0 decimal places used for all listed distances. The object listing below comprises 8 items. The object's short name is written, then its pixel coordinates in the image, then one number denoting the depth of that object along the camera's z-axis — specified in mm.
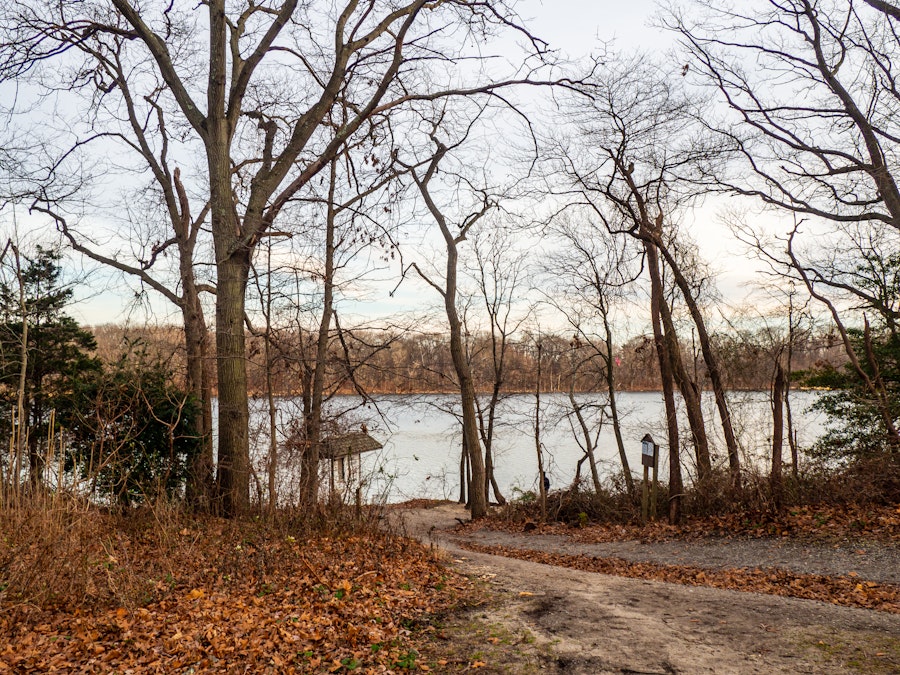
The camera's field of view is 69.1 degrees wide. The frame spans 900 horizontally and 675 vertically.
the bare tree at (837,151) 13695
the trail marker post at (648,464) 14000
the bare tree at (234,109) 10258
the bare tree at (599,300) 20578
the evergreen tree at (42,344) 15422
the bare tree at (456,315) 19266
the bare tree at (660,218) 15578
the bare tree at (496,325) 25141
